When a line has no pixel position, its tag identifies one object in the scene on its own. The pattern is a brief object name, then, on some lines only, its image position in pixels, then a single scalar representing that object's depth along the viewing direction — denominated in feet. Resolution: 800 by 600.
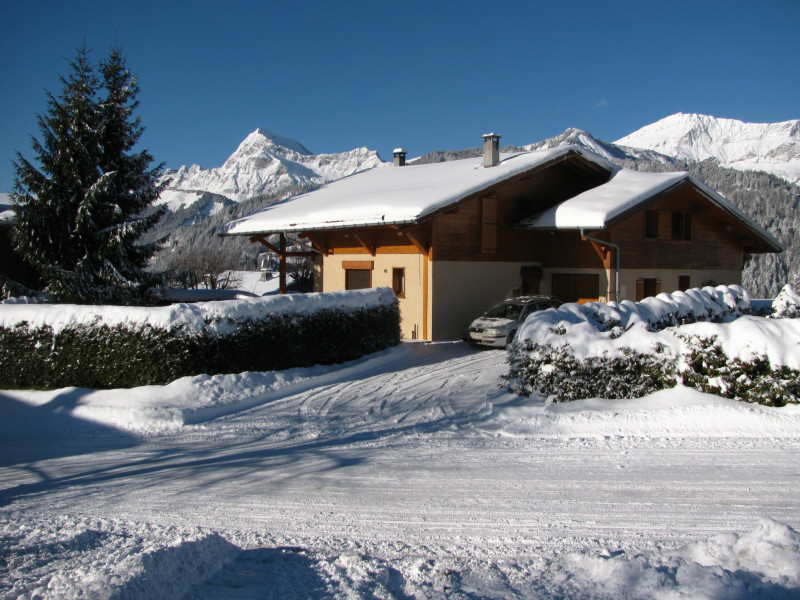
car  55.36
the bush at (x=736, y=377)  30.35
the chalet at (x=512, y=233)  61.87
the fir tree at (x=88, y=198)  59.31
